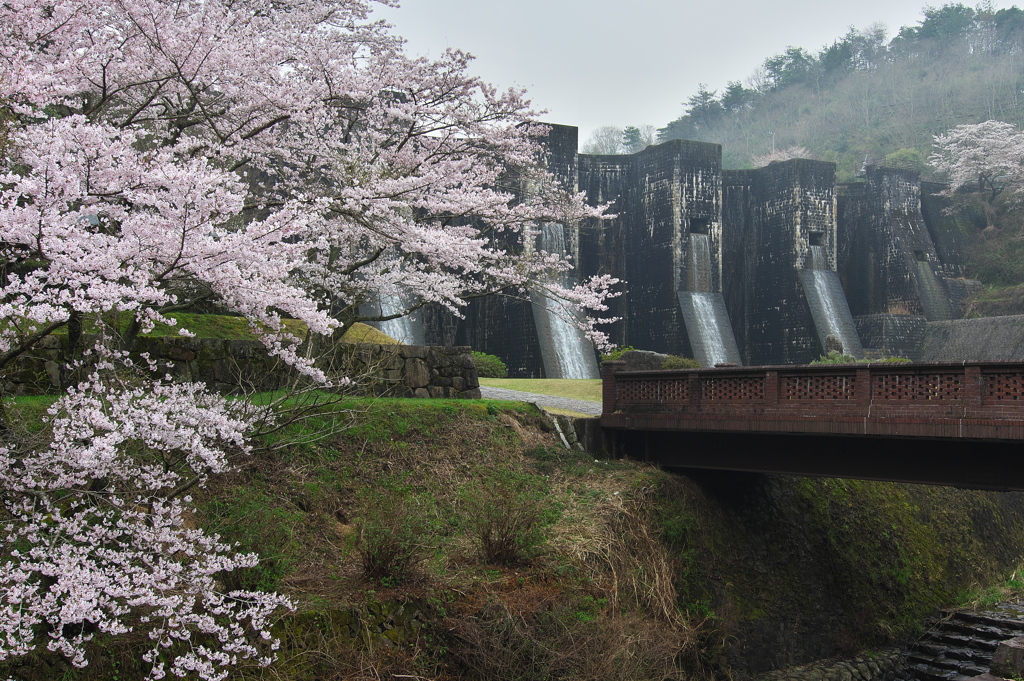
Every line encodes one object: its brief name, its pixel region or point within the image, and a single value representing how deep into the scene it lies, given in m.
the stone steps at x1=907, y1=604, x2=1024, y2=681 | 13.41
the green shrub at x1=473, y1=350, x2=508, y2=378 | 24.91
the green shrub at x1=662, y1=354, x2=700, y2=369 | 23.49
